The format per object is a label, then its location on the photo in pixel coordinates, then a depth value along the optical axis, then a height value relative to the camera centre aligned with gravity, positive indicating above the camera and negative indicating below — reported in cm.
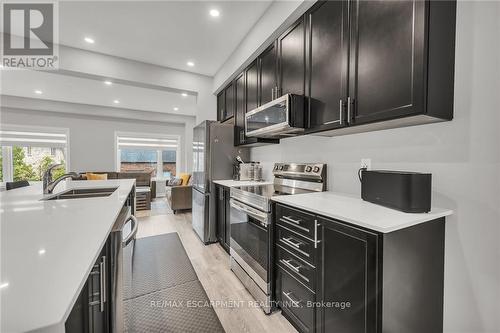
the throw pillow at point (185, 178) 569 -44
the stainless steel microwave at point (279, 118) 169 +43
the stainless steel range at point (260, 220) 164 -56
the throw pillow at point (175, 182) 607 -59
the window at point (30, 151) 532 +28
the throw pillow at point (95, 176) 525 -38
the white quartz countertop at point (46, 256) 39 -28
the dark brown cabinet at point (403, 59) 101 +58
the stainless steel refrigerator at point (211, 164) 293 -2
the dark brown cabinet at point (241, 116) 262 +68
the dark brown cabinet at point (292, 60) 174 +95
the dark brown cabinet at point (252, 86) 246 +98
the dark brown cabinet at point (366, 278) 94 -60
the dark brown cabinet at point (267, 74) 213 +98
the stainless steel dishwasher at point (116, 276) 92 -53
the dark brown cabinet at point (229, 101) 315 +99
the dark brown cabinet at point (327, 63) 139 +74
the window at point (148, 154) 684 +29
